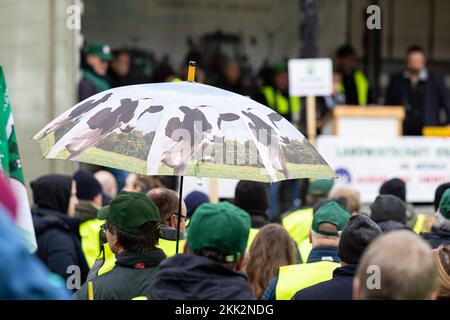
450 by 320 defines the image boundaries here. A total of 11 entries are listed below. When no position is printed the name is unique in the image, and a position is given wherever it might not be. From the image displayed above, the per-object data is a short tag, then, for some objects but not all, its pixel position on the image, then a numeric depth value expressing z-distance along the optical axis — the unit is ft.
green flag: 30.09
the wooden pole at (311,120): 74.95
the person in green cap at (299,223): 44.68
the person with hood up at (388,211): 42.22
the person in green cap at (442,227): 36.24
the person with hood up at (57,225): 39.78
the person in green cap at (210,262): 21.86
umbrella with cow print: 28.63
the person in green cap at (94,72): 73.05
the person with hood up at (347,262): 27.45
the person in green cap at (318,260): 30.01
